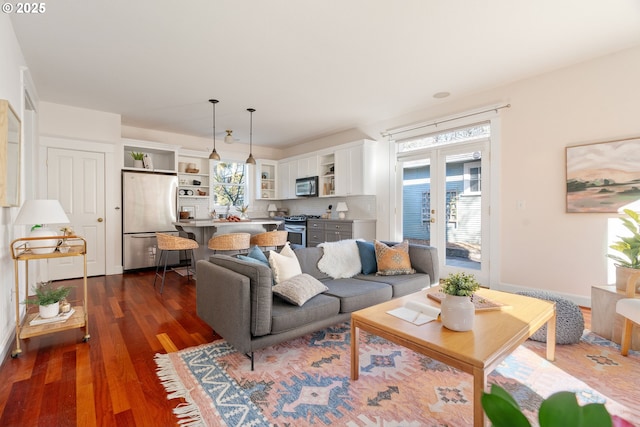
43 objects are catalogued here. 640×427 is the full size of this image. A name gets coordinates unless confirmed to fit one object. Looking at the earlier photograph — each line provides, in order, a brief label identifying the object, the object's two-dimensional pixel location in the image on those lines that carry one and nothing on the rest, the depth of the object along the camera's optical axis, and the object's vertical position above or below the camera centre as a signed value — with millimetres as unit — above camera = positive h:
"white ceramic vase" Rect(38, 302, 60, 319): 2518 -806
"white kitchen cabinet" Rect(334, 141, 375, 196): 5558 +812
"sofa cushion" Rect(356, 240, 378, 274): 3436 -520
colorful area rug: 1649 -1092
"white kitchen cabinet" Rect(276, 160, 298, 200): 7195 +824
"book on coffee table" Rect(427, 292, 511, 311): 2117 -659
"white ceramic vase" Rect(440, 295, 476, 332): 1753 -590
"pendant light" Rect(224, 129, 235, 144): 5074 +1261
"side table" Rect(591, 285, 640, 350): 2482 -894
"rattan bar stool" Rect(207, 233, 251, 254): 4070 -388
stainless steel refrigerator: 5312 -7
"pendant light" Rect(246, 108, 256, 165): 4943 +1680
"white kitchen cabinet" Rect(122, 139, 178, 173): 5472 +1178
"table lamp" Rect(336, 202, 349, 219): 6086 +76
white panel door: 4699 +269
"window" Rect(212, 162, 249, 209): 7067 +695
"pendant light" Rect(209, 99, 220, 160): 4531 +1681
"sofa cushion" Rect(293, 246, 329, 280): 3084 -497
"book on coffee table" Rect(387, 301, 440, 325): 1931 -674
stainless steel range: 6672 -340
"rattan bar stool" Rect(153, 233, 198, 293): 4086 -403
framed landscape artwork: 3082 +384
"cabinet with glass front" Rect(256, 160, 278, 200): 7461 +843
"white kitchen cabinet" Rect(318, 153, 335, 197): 6344 +777
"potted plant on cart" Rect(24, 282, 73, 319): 2514 -725
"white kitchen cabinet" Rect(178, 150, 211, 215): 6461 +694
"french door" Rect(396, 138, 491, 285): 4250 +148
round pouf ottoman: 2463 -927
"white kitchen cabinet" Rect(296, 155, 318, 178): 6568 +1037
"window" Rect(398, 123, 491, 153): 4250 +1143
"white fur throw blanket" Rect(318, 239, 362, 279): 3221 -516
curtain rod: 4002 +1382
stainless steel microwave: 6542 +586
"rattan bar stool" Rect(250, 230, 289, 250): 4395 -384
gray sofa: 2070 -712
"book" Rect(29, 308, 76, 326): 2438 -868
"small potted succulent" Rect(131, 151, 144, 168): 5512 +1000
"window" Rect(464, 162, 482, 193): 4281 +499
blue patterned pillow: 2697 -386
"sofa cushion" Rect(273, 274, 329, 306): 2352 -613
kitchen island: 4532 -223
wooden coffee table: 1469 -694
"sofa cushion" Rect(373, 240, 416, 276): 3301 -532
